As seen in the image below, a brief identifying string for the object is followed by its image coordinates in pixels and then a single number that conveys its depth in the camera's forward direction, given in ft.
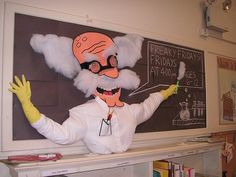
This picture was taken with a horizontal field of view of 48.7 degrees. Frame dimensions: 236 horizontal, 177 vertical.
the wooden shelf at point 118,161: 3.96
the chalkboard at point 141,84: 4.57
